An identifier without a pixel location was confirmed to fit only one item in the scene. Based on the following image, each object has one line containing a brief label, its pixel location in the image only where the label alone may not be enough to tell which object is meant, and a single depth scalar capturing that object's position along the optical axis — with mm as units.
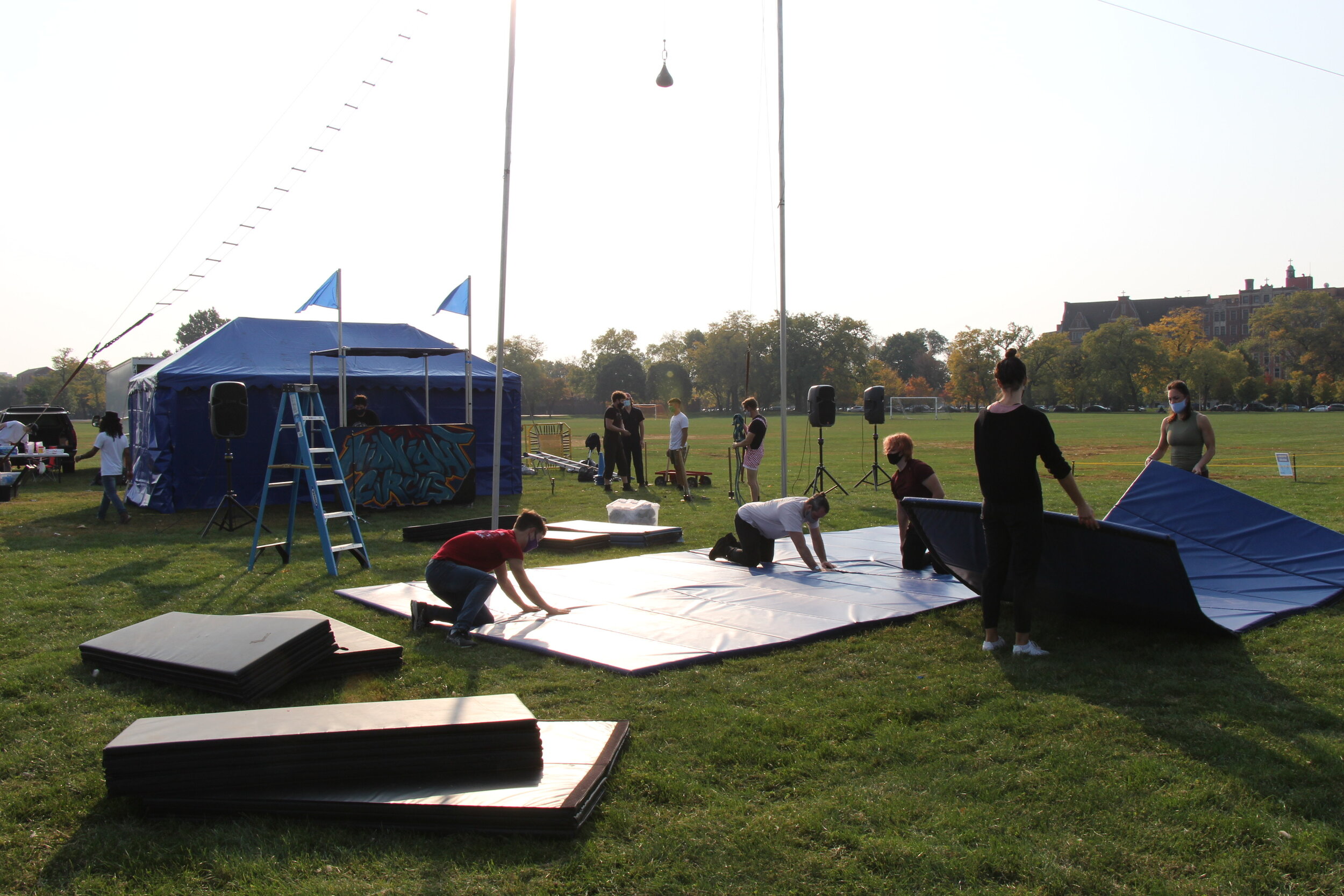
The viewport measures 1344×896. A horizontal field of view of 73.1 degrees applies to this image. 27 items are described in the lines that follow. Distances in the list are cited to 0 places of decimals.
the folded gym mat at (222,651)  4699
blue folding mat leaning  5484
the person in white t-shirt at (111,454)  12648
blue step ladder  8812
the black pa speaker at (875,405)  14539
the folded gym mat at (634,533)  10336
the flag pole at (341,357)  13606
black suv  23062
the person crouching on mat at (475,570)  6070
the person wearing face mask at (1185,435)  8742
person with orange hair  8055
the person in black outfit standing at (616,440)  16016
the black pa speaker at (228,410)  10617
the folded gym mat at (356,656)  5117
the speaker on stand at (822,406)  13117
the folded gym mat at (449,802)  3258
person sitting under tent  14023
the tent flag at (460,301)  14398
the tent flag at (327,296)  14000
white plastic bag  11711
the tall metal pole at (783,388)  11328
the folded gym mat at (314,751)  3443
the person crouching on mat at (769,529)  7973
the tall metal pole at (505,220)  8367
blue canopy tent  14031
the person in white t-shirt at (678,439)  15562
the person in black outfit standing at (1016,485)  5219
